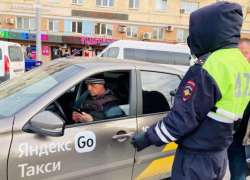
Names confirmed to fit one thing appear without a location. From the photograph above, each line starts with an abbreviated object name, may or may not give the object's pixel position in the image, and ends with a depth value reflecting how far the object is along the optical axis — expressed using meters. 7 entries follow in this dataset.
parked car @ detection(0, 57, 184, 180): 1.50
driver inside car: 2.04
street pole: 10.81
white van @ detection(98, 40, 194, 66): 12.19
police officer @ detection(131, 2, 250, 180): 1.25
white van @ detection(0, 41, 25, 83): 6.88
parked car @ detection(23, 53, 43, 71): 11.12
